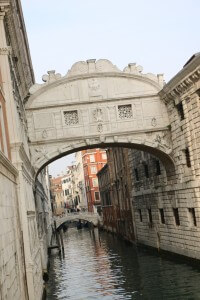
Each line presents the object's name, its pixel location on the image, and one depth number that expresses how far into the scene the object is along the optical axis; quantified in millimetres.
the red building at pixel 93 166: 75812
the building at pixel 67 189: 119912
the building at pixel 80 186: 84250
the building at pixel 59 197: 132088
